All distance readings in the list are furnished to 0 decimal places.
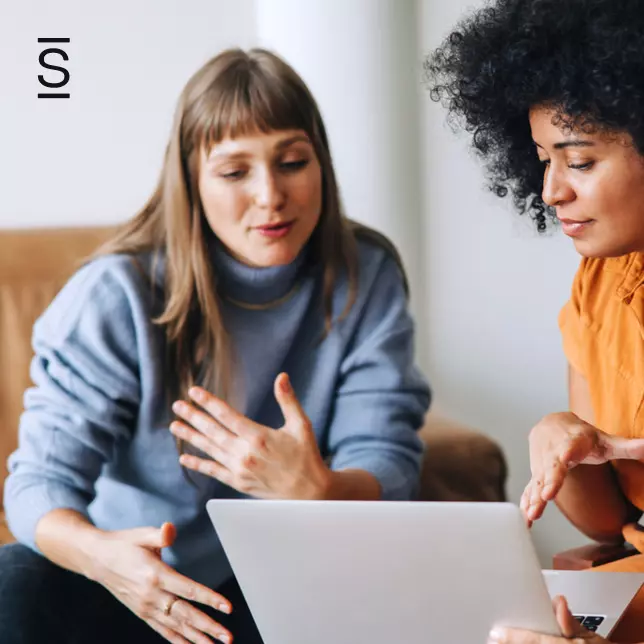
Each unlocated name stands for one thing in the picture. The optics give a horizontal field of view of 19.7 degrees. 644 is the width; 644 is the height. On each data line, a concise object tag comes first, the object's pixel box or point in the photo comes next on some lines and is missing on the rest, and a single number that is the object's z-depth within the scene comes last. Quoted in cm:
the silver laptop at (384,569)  147
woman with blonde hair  184
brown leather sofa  222
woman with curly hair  160
